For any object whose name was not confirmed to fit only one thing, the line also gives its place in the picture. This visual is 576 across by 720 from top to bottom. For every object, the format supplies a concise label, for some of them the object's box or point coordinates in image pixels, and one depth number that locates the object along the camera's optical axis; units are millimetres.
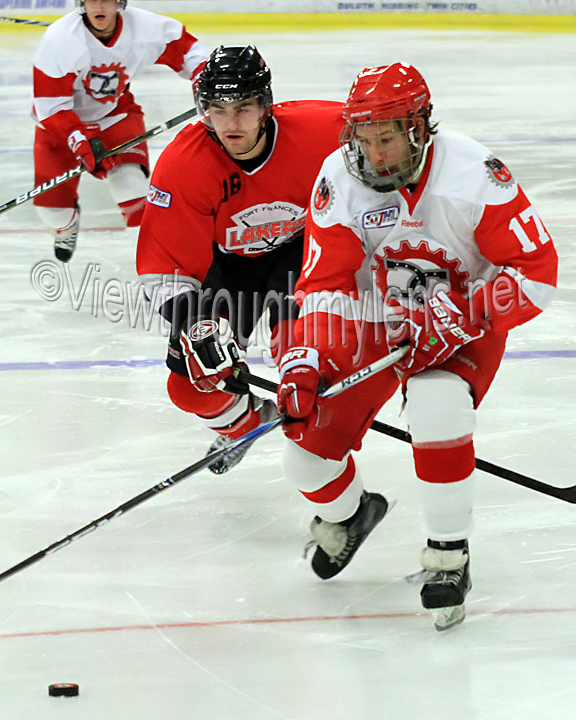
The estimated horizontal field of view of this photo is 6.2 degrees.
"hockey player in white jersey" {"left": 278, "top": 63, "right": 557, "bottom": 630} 14135
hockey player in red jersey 14753
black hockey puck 14012
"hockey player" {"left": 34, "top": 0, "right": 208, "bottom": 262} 17659
